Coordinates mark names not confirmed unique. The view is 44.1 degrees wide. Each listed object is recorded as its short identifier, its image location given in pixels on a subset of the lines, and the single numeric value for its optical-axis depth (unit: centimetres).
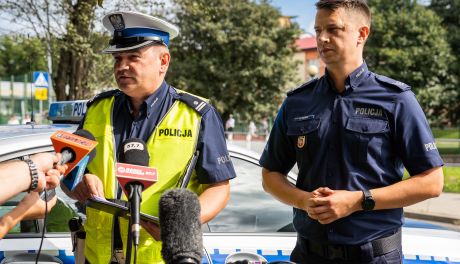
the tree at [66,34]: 913
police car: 266
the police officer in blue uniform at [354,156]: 208
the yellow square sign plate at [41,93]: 967
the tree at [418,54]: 2350
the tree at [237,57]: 3303
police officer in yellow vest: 219
